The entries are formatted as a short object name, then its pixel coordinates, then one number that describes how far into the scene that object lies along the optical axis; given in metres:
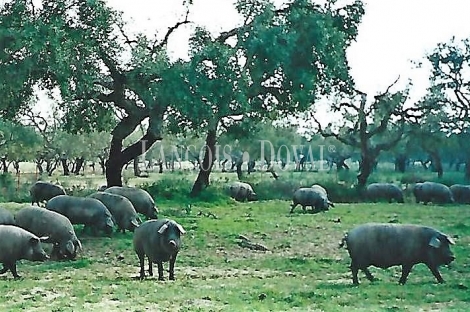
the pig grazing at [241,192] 34.17
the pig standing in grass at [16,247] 12.52
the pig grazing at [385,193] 35.59
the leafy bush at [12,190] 29.42
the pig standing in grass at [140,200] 21.16
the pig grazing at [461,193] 35.25
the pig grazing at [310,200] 28.20
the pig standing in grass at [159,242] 12.34
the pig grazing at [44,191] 26.72
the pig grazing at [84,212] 17.50
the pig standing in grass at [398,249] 11.97
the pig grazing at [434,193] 34.62
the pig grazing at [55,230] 14.80
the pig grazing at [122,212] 18.48
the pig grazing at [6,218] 15.29
